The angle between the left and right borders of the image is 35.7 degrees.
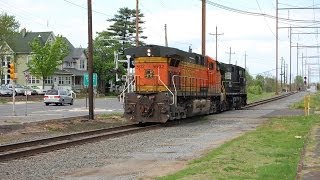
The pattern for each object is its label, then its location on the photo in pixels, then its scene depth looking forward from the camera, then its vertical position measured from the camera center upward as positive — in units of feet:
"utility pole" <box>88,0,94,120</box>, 91.04 +6.11
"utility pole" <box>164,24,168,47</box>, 216.58 +21.73
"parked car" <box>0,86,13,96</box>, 233.76 -1.82
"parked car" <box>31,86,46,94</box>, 260.23 -1.54
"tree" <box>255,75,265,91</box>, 400.94 +5.89
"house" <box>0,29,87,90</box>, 305.94 +16.73
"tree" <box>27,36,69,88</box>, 252.38 +14.73
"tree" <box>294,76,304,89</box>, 588.75 +7.19
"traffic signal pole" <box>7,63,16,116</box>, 103.24 +3.18
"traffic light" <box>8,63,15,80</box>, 103.18 +3.16
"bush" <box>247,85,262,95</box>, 319.02 -1.96
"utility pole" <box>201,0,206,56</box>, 132.57 +16.28
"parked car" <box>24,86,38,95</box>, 249.79 -1.96
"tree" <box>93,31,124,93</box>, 304.09 +19.02
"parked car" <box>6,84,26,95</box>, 241.96 -1.38
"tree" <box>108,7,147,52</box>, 321.73 +39.42
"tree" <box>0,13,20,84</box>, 253.44 +31.43
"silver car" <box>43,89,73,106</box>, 168.66 -3.40
